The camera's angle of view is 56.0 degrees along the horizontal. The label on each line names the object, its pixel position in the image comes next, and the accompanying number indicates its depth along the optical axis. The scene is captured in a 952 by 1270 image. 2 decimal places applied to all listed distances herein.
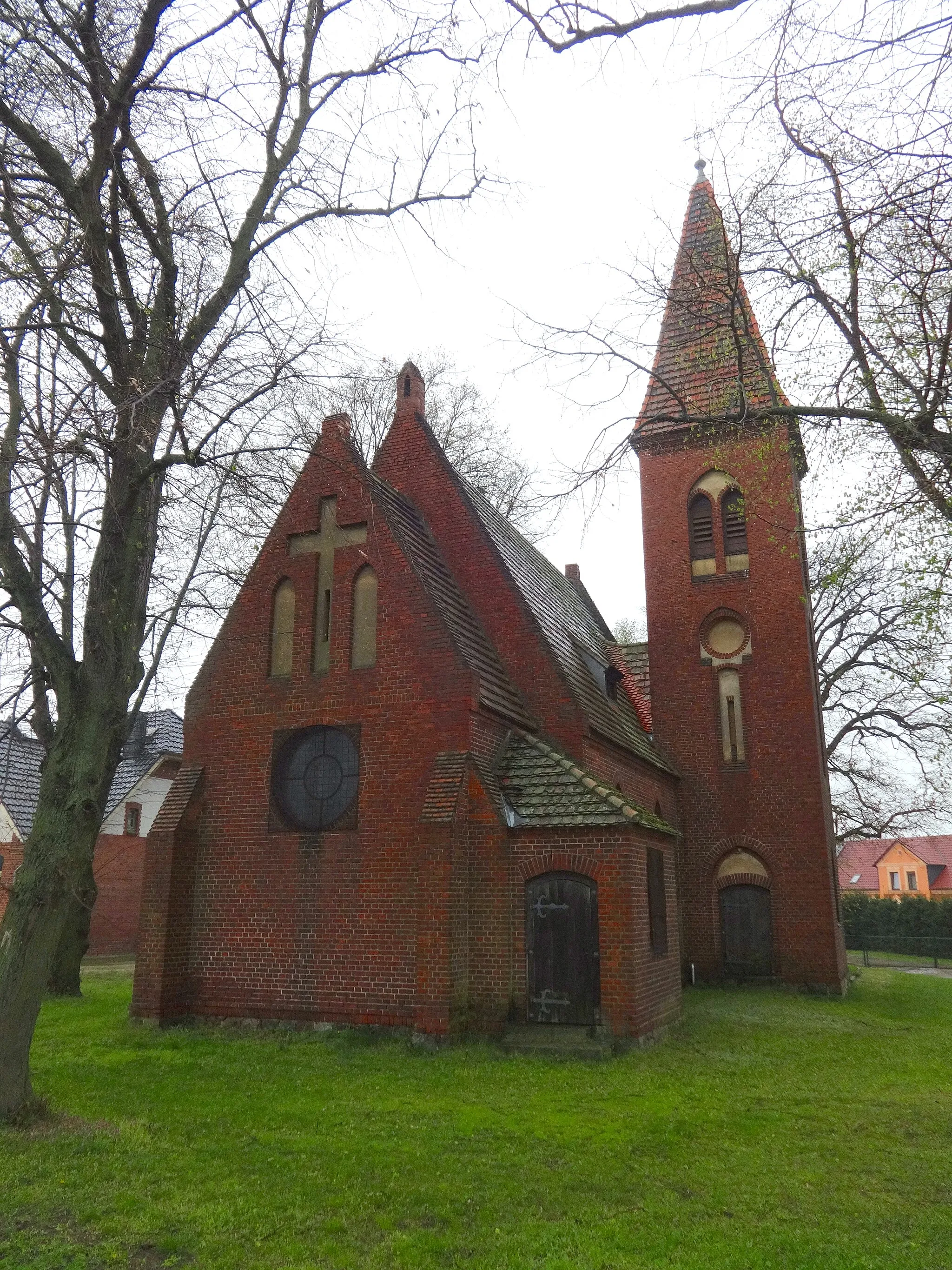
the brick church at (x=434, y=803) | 11.02
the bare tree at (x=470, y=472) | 25.42
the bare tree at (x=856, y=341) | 7.69
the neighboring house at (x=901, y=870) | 54.25
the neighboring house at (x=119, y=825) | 25.89
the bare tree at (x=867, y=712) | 23.09
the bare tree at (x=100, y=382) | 7.12
